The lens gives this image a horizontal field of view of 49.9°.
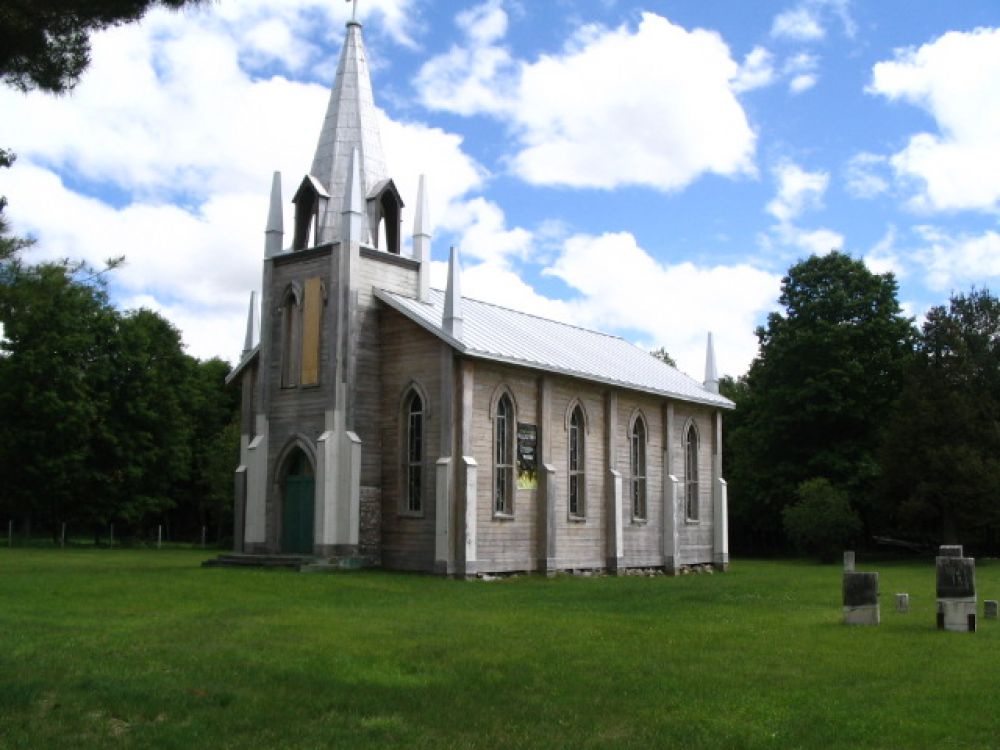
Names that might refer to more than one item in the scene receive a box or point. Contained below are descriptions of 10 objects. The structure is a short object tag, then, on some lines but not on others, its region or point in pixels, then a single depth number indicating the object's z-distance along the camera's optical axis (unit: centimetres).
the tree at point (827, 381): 5116
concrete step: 2919
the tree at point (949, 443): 4431
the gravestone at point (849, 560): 2834
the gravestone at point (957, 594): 1647
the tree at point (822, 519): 4588
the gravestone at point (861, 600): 1723
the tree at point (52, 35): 1043
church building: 2947
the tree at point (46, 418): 5278
